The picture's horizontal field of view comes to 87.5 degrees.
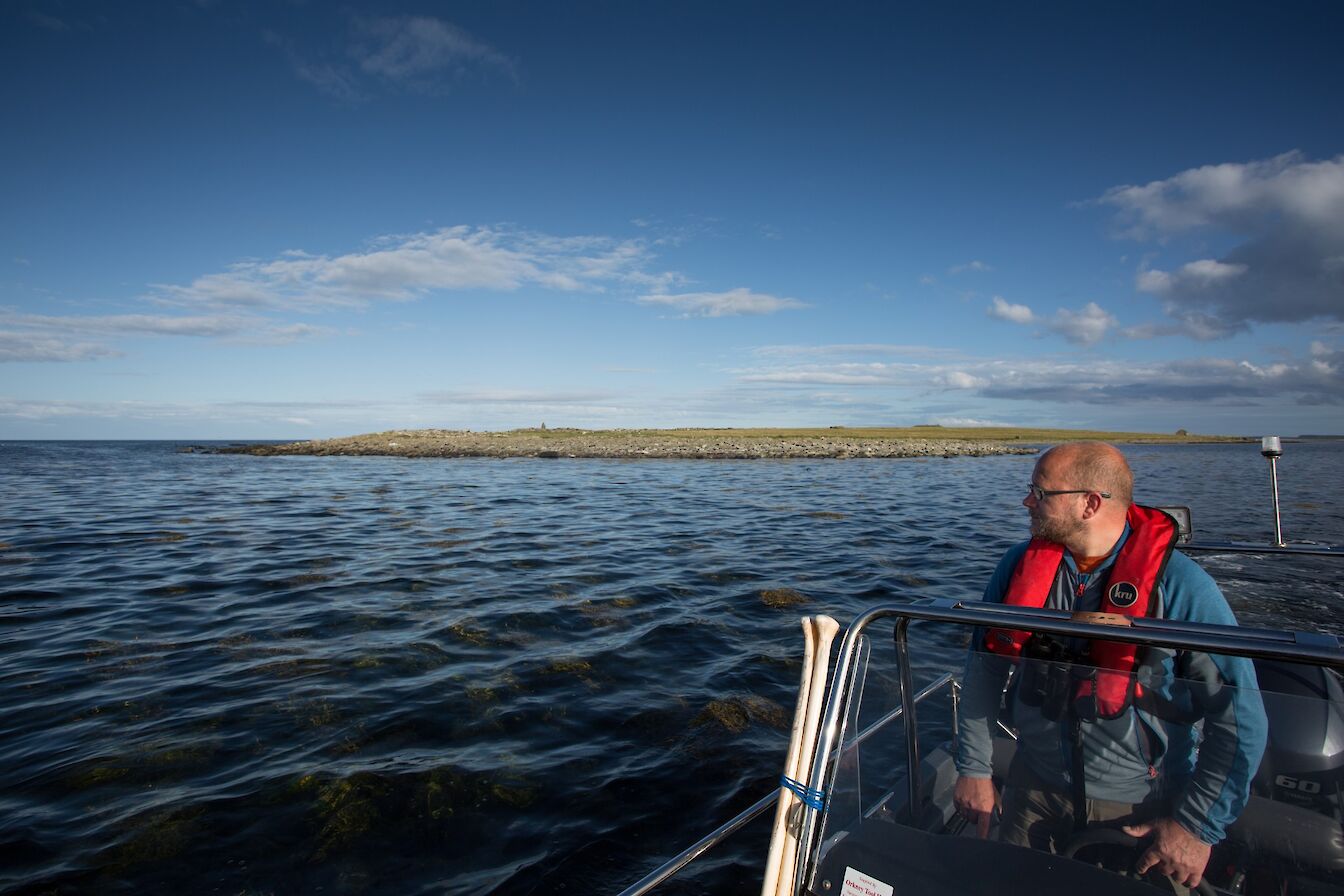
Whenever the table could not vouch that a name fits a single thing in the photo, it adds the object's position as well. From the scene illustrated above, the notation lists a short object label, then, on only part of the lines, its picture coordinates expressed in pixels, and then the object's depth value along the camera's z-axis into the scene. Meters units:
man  2.38
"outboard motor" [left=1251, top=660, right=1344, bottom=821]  2.05
